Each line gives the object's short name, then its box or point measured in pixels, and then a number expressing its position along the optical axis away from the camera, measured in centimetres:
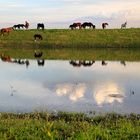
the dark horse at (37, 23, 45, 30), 5452
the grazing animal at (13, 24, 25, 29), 5635
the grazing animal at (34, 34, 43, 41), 4789
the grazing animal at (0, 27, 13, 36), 5145
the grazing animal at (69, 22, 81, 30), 5477
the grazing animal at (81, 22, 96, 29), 5559
